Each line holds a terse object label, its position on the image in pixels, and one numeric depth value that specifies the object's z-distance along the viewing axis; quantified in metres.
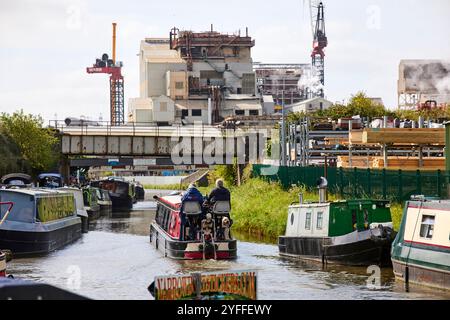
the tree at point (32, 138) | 77.25
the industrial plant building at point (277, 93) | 169.00
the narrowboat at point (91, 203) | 68.12
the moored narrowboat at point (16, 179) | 51.22
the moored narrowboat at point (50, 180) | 65.25
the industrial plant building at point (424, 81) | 125.50
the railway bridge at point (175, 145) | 79.69
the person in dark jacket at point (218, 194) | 36.66
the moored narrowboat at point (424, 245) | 26.19
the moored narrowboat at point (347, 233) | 32.84
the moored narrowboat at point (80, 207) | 55.67
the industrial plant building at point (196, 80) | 146.88
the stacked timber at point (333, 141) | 63.33
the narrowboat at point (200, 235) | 35.97
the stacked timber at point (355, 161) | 55.81
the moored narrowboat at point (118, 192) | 87.62
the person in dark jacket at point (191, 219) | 36.95
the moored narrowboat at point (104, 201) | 79.50
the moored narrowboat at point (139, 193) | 110.62
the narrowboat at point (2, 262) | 23.92
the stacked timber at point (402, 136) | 45.97
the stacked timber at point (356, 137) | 49.78
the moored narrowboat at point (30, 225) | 37.84
